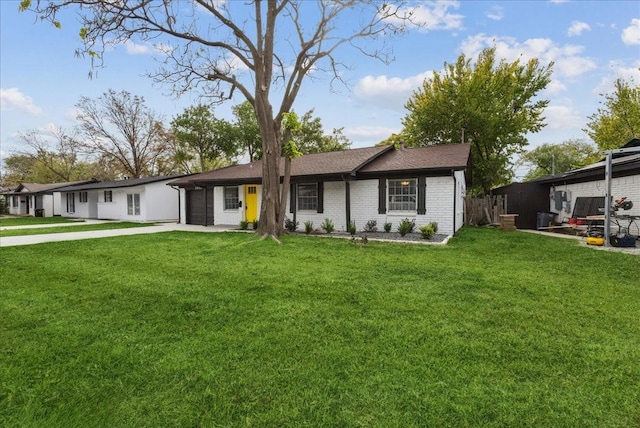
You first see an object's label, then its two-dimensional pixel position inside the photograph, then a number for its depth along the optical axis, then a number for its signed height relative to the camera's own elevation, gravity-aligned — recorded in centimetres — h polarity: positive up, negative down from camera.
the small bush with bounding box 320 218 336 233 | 1301 -78
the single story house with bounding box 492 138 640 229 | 1062 +45
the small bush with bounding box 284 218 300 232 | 1411 -79
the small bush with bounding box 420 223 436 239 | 1074 -82
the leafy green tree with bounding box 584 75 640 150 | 2261 +592
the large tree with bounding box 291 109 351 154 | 3191 +641
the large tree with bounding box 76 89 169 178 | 3250 +751
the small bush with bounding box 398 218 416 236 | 1159 -74
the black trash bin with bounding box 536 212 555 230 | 1471 -64
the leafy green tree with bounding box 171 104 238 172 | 3092 +652
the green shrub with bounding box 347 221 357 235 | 1211 -82
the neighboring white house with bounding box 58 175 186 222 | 2112 +48
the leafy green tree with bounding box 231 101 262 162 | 3147 +727
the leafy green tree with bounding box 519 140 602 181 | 3900 +573
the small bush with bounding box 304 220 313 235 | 1295 -83
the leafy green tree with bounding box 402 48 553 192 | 2147 +618
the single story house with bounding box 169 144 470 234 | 1197 +70
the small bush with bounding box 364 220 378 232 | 1283 -77
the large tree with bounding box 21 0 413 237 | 1117 +570
